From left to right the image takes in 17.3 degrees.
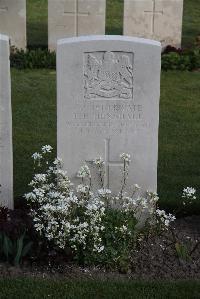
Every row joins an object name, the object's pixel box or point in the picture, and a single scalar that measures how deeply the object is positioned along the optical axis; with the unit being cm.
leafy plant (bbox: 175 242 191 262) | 557
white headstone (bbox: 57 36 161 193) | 559
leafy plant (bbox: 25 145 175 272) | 514
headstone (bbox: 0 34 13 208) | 562
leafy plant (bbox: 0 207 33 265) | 530
